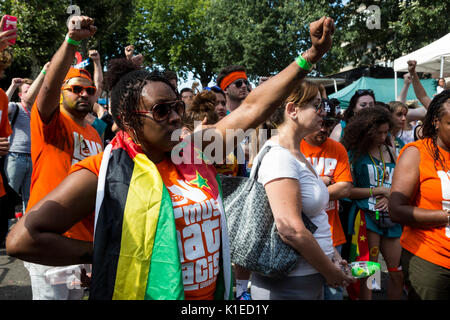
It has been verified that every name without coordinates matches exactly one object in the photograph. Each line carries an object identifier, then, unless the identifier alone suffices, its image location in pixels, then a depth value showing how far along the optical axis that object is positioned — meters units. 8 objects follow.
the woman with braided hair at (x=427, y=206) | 2.36
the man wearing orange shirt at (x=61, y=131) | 1.95
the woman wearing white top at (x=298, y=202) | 1.97
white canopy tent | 7.05
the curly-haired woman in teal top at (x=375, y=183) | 3.52
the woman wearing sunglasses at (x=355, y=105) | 4.55
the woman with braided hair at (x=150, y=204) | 1.38
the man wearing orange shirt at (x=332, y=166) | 3.27
